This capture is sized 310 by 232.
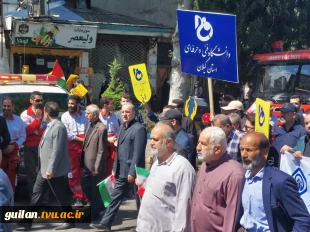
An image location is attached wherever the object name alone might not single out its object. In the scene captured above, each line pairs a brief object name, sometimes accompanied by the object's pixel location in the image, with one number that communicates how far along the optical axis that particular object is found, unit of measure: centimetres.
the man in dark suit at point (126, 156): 801
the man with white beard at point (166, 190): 510
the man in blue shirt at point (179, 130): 692
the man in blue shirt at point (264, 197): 431
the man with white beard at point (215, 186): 480
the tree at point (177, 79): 1675
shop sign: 1989
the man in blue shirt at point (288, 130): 768
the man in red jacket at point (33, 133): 937
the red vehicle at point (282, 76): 1589
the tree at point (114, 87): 1967
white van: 1012
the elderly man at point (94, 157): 875
